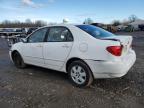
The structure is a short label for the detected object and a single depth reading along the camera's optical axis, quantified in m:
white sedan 2.42
